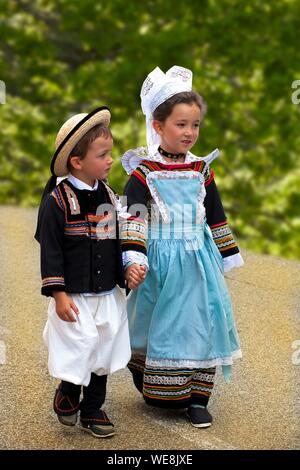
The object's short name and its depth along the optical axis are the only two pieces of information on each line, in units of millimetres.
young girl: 7039
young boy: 6520
